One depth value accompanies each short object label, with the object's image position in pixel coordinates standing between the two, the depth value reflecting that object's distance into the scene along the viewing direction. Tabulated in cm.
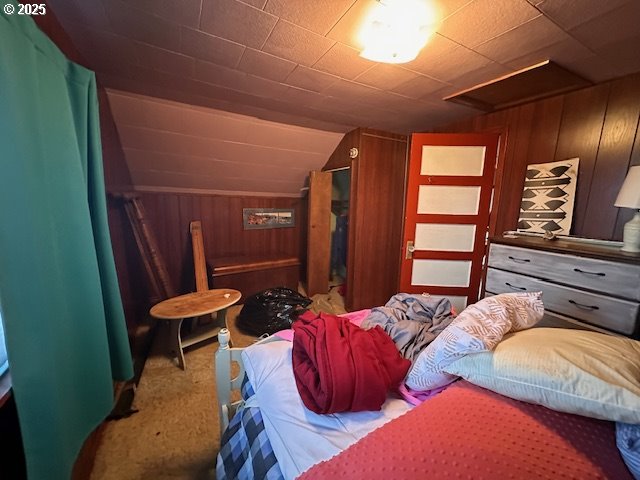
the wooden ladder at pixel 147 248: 227
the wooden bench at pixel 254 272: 284
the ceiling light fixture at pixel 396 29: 110
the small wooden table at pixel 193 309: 188
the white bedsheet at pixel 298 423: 67
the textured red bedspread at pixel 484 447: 45
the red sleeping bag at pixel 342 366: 74
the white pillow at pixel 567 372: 52
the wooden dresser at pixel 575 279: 134
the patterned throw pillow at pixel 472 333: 70
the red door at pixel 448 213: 223
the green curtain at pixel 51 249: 68
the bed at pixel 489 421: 47
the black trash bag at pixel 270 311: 237
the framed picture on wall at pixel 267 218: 338
